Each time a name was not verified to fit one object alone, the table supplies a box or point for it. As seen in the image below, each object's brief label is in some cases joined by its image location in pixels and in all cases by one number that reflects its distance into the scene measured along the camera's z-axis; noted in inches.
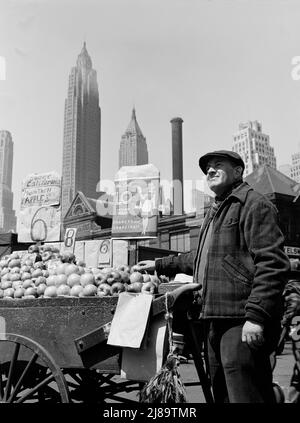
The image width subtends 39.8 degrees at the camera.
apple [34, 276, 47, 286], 158.7
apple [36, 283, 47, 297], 149.9
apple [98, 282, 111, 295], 137.1
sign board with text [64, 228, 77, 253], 387.5
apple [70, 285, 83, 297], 134.8
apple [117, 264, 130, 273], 161.8
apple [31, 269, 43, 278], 168.6
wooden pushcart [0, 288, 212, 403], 106.2
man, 87.0
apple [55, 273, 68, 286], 147.3
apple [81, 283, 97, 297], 134.6
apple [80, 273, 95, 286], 143.0
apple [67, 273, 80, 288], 143.1
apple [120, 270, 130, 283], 149.9
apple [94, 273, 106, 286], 144.6
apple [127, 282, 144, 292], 138.8
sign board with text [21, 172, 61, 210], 366.3
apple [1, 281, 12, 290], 164.9
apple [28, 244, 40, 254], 203.1
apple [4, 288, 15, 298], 155.6
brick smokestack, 1503.4
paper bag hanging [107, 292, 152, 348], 102.0
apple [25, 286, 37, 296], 149.8
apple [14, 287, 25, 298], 149.3
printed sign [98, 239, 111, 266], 428.1
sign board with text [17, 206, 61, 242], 347.3
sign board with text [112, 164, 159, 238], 435.8
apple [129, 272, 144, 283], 149.6
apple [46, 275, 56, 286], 149.7
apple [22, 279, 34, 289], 157.8
